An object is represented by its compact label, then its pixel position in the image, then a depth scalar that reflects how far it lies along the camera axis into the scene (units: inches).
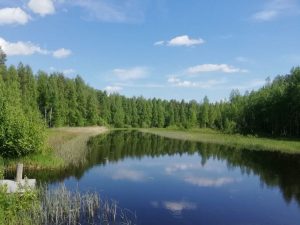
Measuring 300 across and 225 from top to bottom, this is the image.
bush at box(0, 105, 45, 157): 745.9
